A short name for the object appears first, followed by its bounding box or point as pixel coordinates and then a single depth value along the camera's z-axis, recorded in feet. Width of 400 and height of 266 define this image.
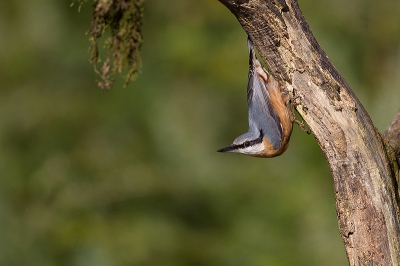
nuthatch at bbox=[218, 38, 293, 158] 26.45
